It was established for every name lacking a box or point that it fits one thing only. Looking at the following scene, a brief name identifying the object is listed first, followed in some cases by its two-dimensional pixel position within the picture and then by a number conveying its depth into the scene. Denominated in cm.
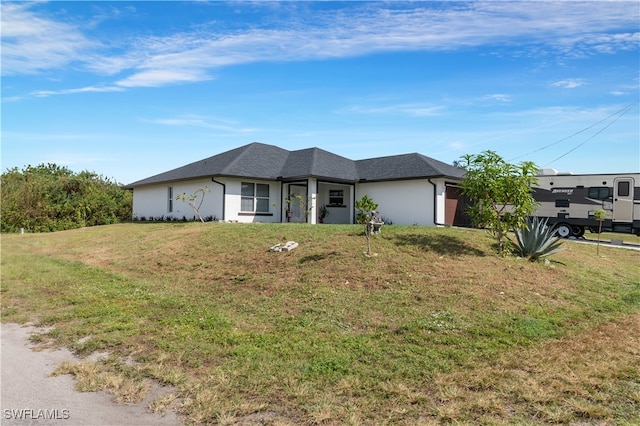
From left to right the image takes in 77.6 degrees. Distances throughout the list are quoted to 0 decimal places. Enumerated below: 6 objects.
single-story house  1944
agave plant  1016
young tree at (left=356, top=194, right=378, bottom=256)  995
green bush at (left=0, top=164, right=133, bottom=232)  2527
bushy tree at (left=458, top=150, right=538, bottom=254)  1022
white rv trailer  1784
